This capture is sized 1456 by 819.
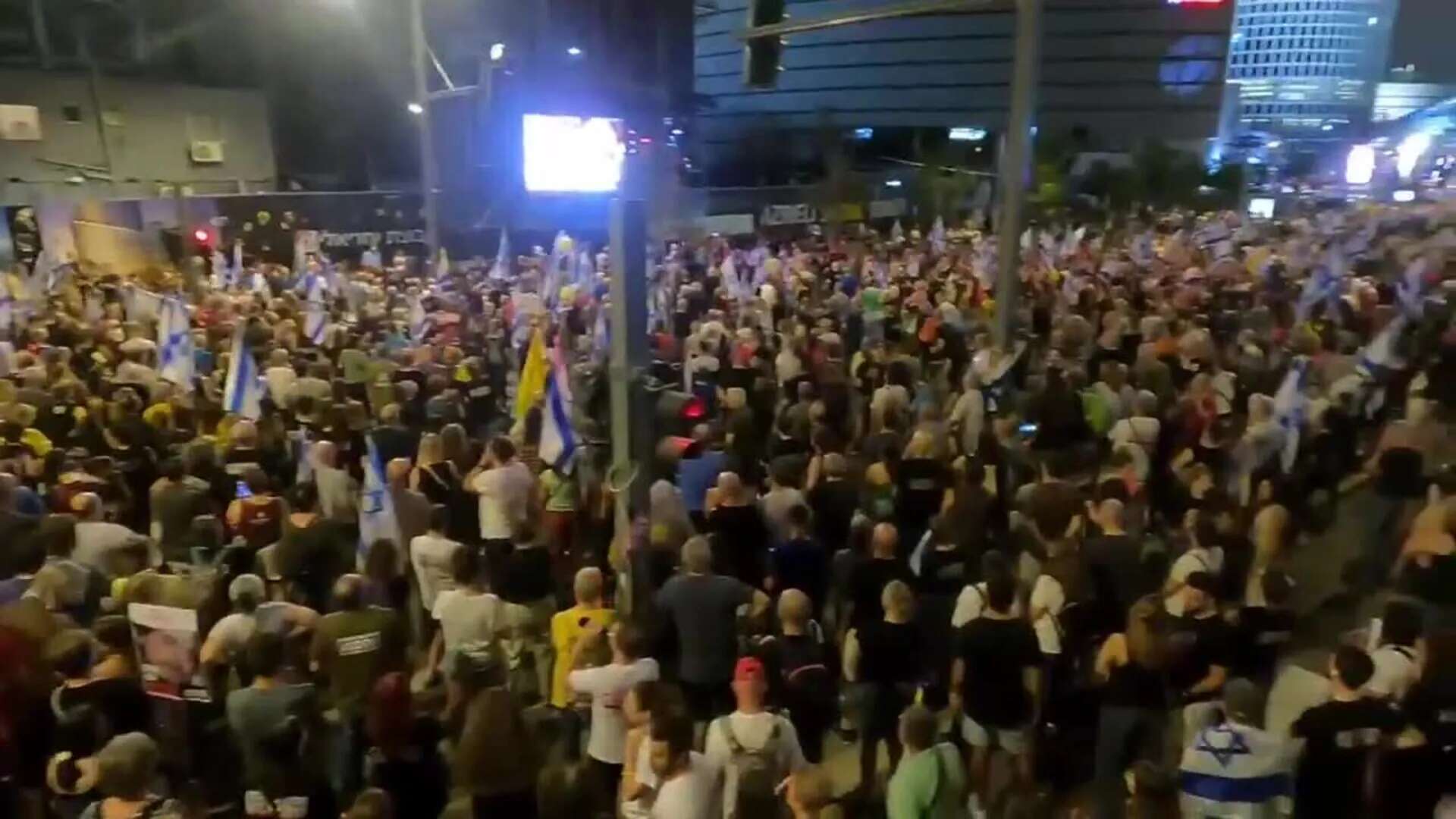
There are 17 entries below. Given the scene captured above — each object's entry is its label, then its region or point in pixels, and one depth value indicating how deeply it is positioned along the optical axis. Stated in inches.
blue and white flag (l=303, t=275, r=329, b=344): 492.1
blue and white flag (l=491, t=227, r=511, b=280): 649.6
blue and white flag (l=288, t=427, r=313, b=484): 317.4
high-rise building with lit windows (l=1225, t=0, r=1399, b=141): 6304.1
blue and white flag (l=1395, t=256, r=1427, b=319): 528.4
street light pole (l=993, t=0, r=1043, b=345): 431.8
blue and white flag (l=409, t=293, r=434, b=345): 489.1
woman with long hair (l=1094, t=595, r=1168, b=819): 211.8
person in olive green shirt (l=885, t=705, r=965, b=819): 189.5
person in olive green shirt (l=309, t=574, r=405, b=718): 215.2
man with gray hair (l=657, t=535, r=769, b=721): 236.4
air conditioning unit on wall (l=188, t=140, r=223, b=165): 1186.6
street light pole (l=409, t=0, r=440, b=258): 689.0
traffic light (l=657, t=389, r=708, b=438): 359.3
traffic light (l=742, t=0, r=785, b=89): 442.6
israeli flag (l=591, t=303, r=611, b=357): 435.5
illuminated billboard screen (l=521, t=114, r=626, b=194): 766.5
